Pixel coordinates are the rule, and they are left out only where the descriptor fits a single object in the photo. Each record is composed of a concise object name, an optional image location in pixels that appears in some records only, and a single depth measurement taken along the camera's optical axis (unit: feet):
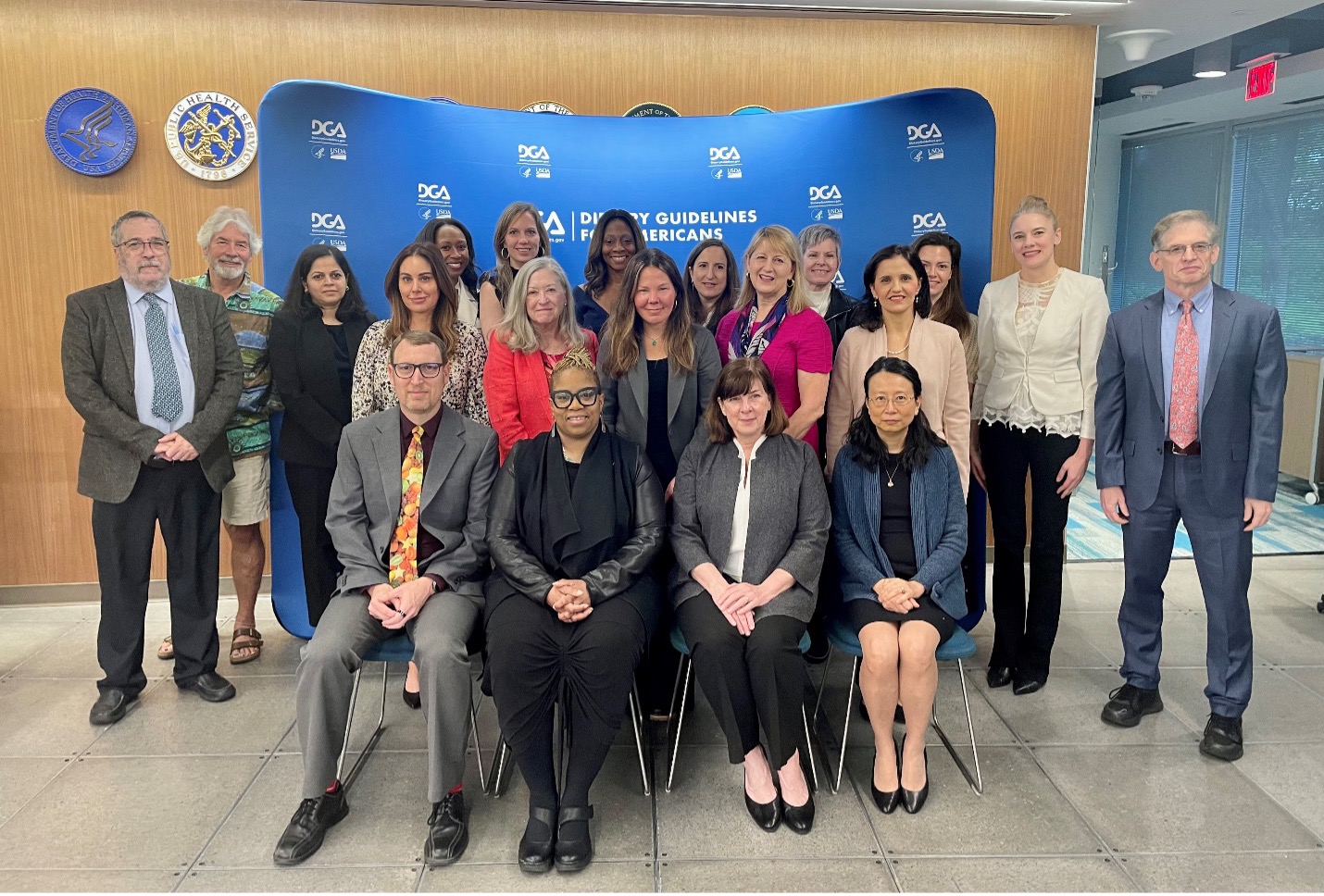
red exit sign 18.30
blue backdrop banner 12.73
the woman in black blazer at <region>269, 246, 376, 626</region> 11.76
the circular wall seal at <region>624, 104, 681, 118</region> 14.98
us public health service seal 14.29
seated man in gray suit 8.79
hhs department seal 14.03
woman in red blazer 10.91
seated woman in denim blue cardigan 9.37
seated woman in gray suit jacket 9.09
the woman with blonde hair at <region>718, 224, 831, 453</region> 10.94
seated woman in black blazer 8.75
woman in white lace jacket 11.39
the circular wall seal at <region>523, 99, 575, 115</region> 14.88
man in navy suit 10.03
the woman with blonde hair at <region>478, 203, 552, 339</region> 12.79
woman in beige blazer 10.80
